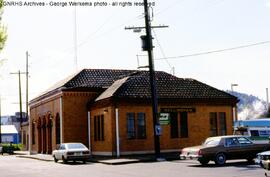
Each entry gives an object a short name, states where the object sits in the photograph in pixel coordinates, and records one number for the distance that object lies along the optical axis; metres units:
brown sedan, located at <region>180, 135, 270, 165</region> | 24.14
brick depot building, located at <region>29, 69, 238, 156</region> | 37.28
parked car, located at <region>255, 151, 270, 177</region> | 16.09
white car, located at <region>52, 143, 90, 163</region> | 31.48
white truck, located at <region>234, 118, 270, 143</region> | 34.44
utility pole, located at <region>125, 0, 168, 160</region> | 30.78
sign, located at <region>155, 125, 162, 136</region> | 30.84
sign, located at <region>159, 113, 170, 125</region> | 31.69
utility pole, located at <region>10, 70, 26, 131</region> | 68.90
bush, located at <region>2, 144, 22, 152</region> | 62.04
